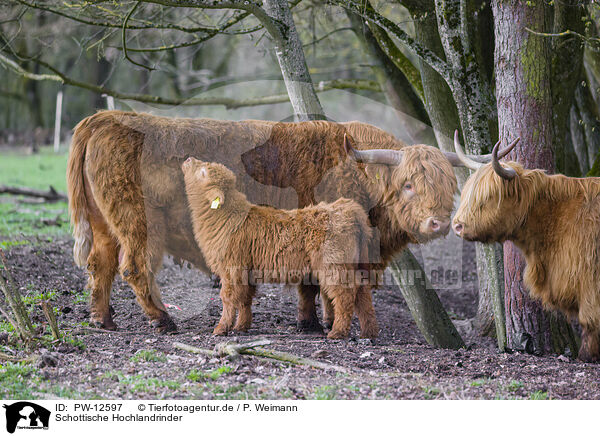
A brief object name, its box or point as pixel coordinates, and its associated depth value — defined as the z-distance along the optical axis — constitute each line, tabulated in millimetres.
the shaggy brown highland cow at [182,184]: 12000
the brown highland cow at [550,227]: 10836
